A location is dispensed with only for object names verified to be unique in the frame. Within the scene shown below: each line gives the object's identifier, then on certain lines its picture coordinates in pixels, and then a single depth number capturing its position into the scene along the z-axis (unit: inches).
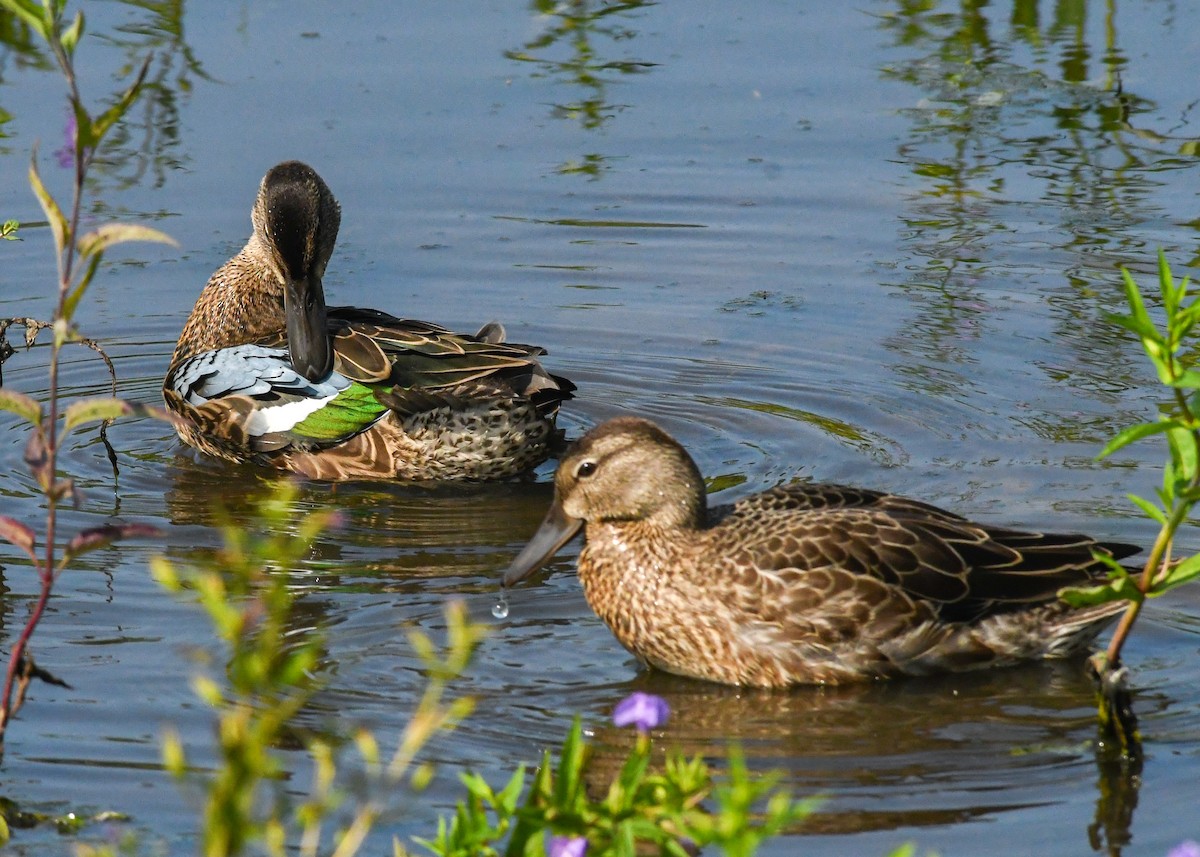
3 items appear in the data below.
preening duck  601.6
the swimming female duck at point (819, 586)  440.5
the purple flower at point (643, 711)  282.4
